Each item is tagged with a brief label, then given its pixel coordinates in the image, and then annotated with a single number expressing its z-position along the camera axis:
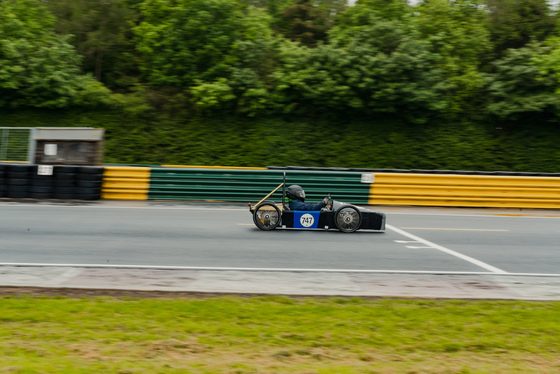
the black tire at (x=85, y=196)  16.50
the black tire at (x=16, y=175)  16.44
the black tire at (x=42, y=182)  16.52
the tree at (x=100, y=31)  31.52
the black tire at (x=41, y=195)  16.47
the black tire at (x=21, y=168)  16.42
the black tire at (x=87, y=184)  16.50
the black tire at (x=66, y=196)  16.50
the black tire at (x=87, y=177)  16.48
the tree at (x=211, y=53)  26.33
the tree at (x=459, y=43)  27.02
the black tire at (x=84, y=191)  16.52
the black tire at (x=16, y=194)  16.44
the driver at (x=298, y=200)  11.66
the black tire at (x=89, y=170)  16.52
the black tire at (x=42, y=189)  16.50
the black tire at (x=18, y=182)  16.44
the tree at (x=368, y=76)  25.12
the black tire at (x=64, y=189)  16.53
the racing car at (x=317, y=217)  11.80
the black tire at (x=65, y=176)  16.52
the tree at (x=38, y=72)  26.11
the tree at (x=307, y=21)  32.47
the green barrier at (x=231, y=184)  16.97
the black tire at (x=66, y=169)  16.55
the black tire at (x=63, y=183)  16.55
